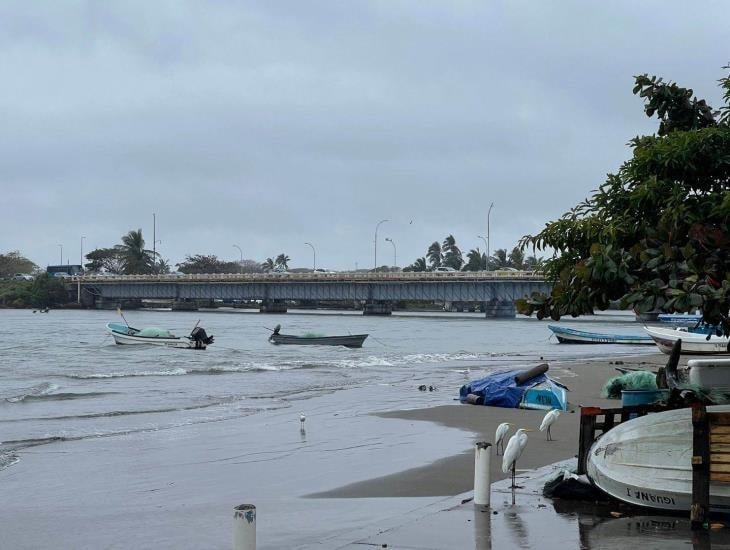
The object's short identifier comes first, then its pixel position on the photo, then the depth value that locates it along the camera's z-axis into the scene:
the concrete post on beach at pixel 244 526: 7.68
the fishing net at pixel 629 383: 22.92
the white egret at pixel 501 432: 13.62
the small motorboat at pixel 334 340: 66.00
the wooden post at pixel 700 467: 9.95
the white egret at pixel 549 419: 16.03
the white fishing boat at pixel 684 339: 43.03
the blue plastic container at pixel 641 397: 12.34
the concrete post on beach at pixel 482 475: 10.79
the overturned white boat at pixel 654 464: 10.43
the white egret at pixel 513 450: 11.91
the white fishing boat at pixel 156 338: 59.91
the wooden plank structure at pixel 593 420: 11.33
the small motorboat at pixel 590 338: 70.69
